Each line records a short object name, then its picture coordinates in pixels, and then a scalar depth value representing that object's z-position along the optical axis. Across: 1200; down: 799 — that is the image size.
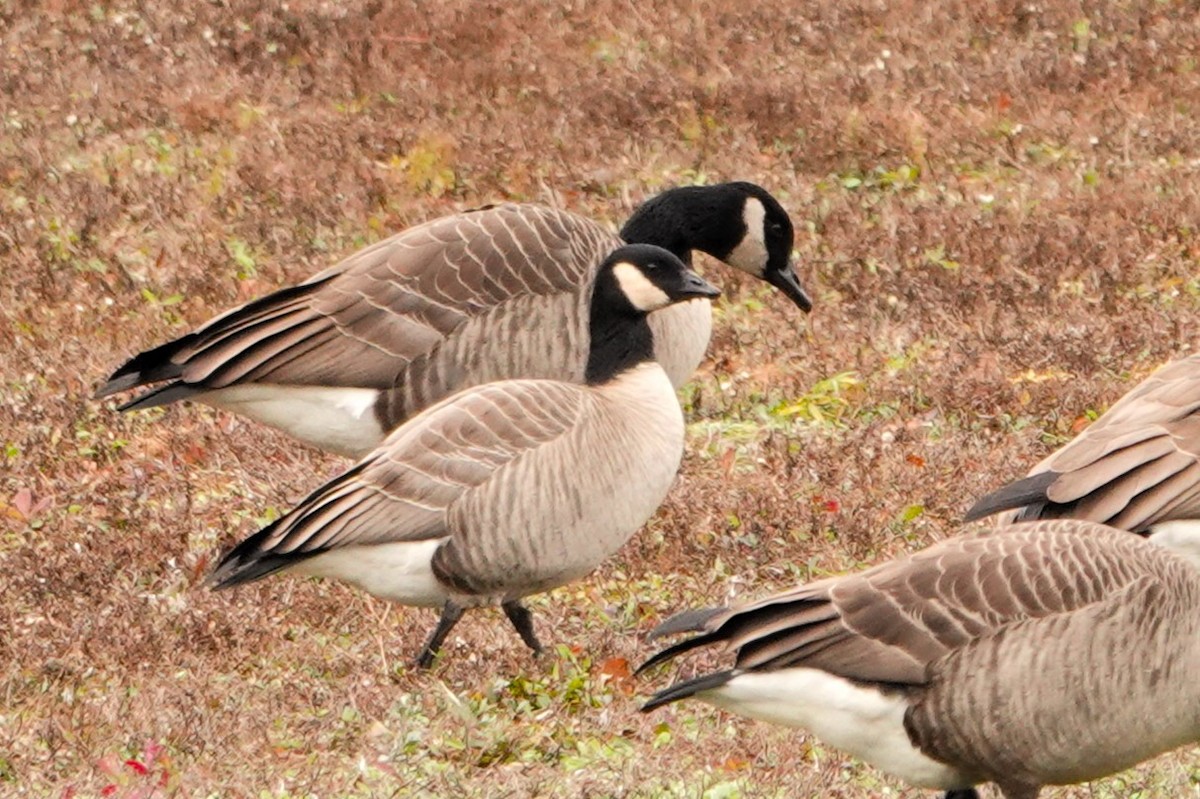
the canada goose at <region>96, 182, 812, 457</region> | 16.56
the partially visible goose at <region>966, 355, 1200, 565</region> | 13.15
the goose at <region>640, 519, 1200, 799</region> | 10.51
